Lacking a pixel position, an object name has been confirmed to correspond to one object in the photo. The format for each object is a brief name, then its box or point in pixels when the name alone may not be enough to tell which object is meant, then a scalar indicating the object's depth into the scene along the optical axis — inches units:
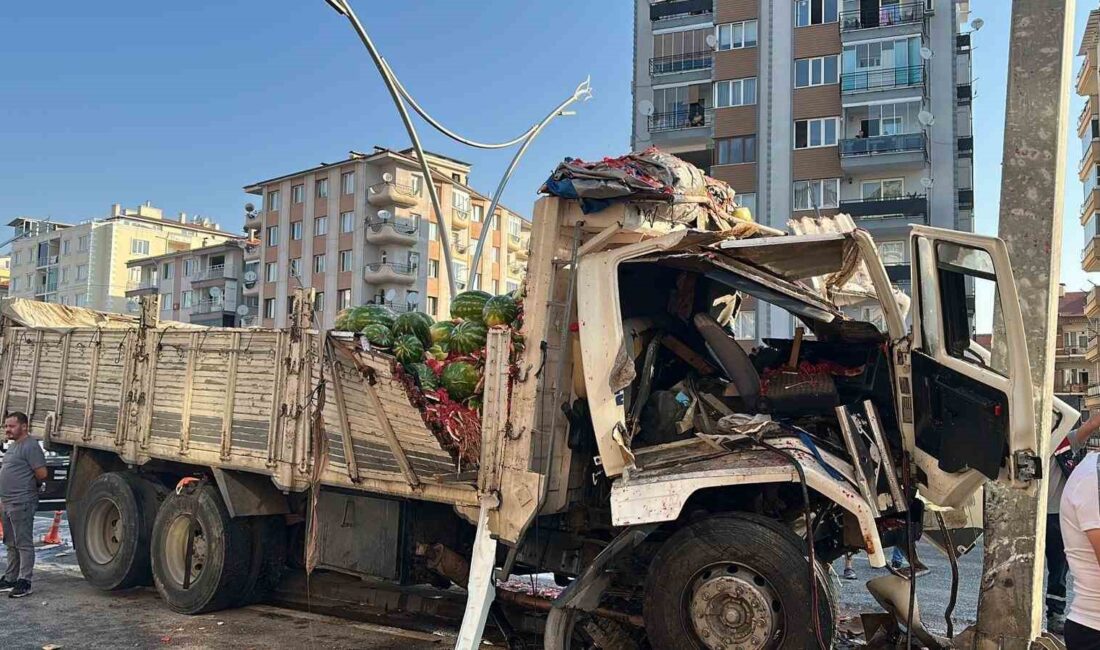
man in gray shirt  306.8
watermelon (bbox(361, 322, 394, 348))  237.3
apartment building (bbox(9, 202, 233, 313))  3137.3
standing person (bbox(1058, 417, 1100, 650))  122.6
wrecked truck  173.0
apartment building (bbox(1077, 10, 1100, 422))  1524.4
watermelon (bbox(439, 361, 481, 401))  224.4
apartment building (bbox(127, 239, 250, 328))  2529.5
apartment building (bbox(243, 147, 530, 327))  2132.1
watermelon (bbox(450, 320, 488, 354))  235.1
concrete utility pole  192.9
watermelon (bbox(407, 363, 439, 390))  224.8
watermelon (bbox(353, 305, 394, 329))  247.8
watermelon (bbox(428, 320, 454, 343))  243.3
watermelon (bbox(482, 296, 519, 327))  232.7
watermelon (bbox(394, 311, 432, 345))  247.8
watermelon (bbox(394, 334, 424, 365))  233.3
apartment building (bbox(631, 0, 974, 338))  1307.8
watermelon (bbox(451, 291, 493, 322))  249.4
